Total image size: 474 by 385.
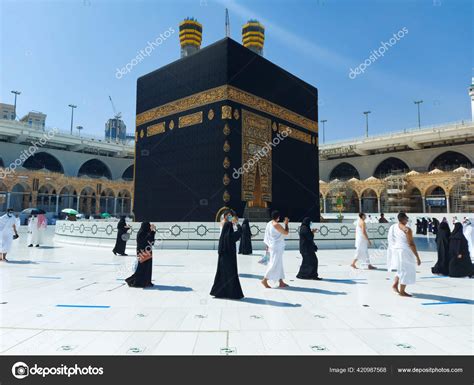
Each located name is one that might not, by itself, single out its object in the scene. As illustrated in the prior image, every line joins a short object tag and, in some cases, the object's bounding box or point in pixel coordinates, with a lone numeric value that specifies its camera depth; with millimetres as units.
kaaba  12102
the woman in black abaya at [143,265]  4680
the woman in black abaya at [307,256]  5371
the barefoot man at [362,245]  6459
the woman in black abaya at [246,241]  8952
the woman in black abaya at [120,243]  8680
